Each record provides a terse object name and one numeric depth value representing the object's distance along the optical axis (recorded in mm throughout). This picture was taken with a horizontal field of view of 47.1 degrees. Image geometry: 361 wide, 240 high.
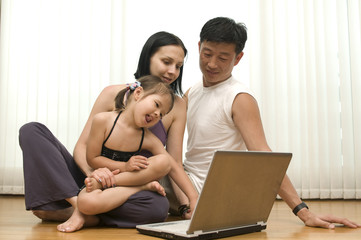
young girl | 1455
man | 1669
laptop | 1138
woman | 1459
